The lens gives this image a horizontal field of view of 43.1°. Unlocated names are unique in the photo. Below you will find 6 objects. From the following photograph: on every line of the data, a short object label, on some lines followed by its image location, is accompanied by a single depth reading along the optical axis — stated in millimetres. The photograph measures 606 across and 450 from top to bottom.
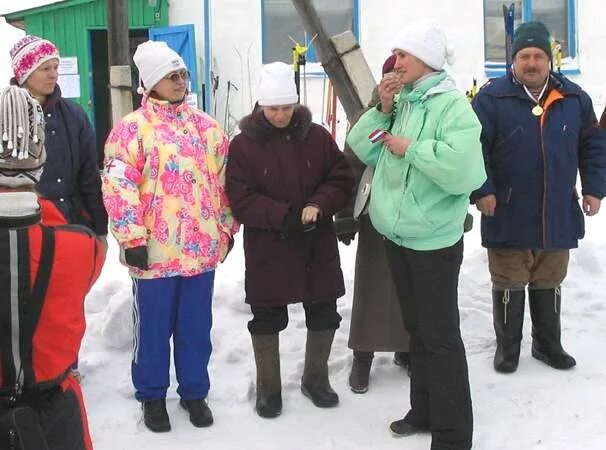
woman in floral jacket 3271
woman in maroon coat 3383
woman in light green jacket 2865
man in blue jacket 3771
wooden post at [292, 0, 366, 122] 5129
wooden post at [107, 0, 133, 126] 5477
